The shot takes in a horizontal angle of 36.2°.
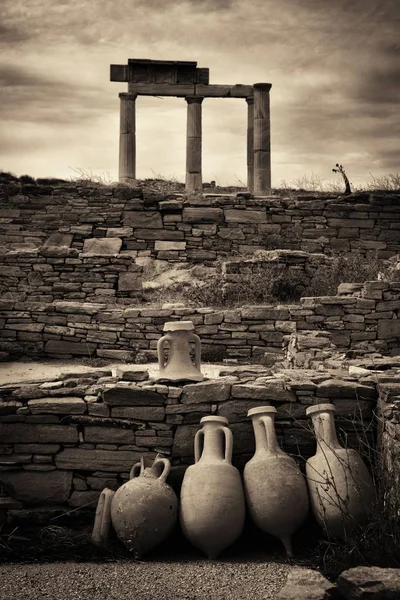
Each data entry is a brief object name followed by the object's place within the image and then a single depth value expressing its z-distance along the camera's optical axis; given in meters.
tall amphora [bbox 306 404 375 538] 4.05
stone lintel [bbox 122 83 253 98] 15.62
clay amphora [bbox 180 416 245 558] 4.00
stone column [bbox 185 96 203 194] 15.98
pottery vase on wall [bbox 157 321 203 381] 6.06
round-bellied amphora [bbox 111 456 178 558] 4.01
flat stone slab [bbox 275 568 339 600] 3.03
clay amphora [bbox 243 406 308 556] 4.09
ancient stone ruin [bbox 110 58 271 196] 15.63
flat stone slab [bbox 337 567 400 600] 2.91
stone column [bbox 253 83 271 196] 15.84
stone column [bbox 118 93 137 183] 15.94
